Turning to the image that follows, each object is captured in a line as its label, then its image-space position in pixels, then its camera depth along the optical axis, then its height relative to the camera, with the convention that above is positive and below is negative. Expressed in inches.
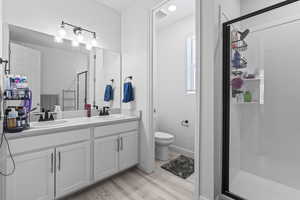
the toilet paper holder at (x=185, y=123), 113.8 -19.1
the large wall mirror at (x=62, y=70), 66.6 +16.3
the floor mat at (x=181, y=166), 85.6 -44.0
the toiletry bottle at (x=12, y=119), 49.2 -7.2
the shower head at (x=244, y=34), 70.4 +32.8
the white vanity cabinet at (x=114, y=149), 71.6 -27.6
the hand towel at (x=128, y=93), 93.6 +3.9
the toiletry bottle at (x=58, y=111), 75.8 -6.6
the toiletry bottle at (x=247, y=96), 76.9 +1.9
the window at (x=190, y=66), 114.1 +26.8
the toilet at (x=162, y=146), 101.3 -33.7
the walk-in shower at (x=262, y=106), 61.4 -3.5
